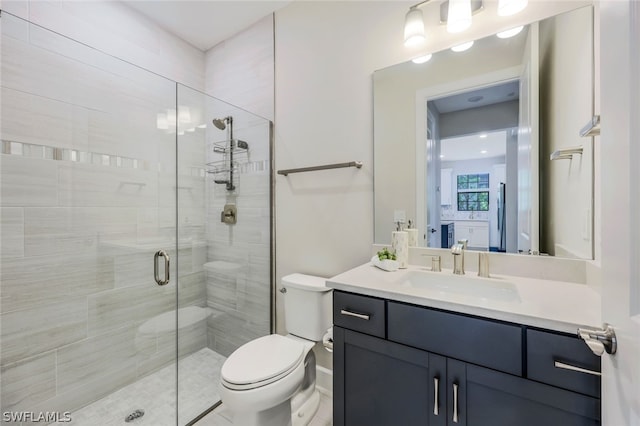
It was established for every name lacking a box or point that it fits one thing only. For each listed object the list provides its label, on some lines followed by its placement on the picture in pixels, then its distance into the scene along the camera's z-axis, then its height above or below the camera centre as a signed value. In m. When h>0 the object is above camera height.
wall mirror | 1.13 +0.34
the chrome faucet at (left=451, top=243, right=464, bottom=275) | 1.29 -0.24
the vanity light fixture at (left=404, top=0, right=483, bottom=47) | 1.30 +0.98
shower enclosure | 1.42 -0.18
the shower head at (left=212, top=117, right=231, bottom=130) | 2.09 +0.70
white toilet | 1.19 -0.76
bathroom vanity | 0.76 -0.48
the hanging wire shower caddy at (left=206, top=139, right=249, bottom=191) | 2.14 +0.42
